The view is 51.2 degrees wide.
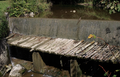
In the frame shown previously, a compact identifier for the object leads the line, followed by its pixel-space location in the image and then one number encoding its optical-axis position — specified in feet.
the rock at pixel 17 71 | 21.25
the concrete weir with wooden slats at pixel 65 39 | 16.33
